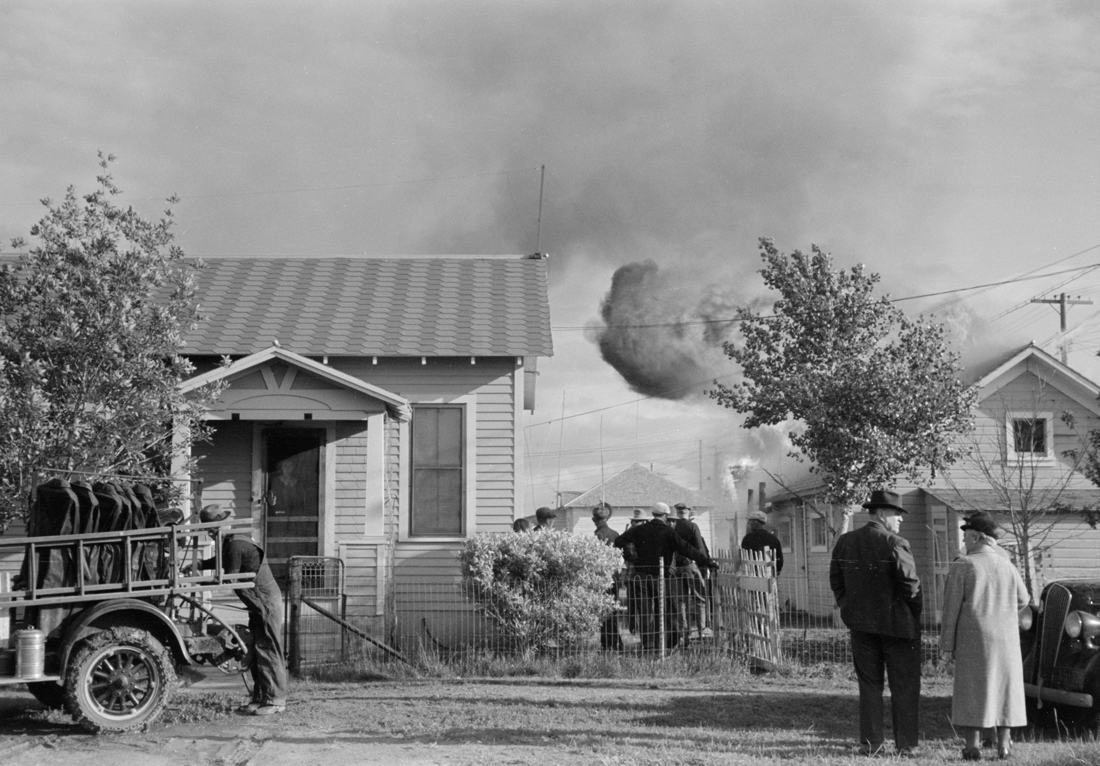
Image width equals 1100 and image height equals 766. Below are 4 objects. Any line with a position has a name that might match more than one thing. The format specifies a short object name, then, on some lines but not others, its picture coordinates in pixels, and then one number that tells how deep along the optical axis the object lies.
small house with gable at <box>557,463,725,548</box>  67.06
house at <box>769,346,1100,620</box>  24.58
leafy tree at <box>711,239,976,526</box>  17.67
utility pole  43.22
